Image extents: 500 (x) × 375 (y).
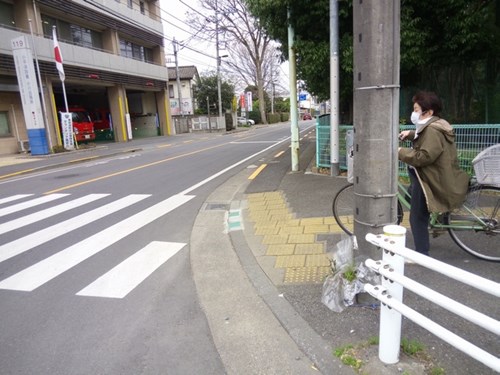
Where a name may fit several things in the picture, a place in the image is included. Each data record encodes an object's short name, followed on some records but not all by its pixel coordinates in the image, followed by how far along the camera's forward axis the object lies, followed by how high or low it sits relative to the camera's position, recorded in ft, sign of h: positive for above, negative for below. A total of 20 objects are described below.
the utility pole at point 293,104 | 28.53 +0.60
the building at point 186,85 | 163.43 +15.12
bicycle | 12.16 -3.90
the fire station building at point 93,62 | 65.92 +12.96
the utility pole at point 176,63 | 113.99 +17.30
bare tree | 124.16 +26.16
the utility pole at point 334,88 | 24.58 +1.44
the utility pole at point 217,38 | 121.72 +25.76
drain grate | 23.35 -5.58
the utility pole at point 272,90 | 200.48 +14.24
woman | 11.24 -1.84
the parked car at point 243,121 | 165.94 -2.74
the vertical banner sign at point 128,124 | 92.07 -0.46
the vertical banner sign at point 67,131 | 64.40 -0.80
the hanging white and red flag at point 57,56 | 61.98 +11.49
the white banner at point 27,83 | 56.54 +6.93
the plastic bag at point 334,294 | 10.14 -4.98
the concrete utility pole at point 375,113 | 8.63 -0.16
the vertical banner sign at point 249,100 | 172.60 +6.41
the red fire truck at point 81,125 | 77.15 +0.01
